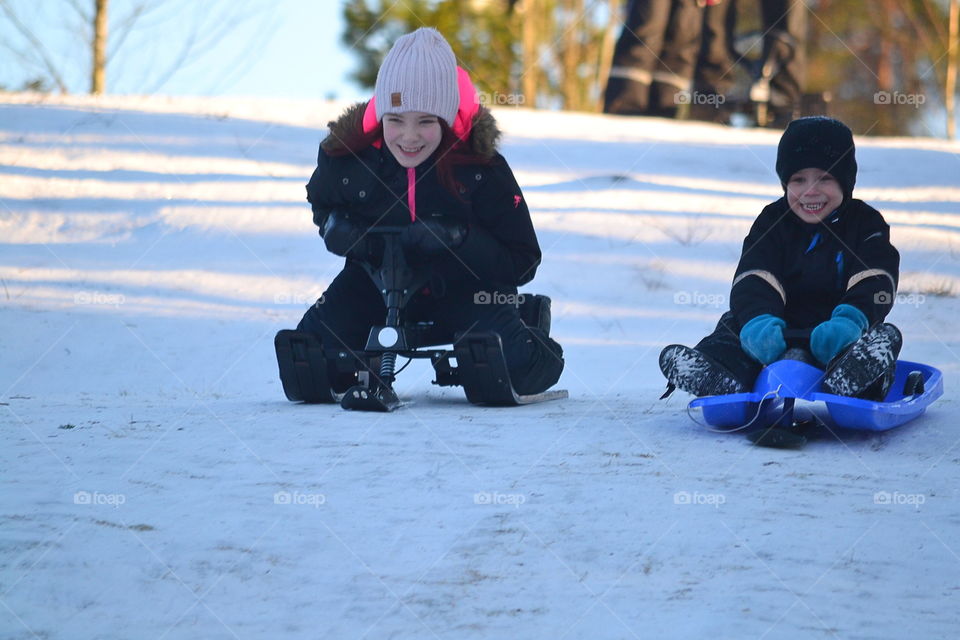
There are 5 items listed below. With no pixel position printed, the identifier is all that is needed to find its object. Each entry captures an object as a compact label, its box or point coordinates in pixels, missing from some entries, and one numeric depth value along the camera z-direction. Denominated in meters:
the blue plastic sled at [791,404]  7.80
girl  9.31
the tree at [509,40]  53.19
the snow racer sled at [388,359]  9.02
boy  8.16
